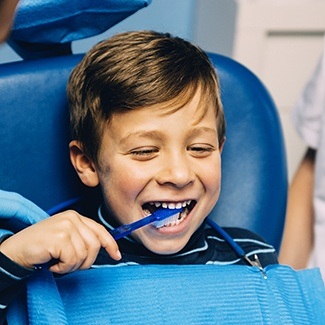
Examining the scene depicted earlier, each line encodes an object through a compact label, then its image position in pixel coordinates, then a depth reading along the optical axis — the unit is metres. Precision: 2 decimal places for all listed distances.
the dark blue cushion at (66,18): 0.93
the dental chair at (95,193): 0.80
